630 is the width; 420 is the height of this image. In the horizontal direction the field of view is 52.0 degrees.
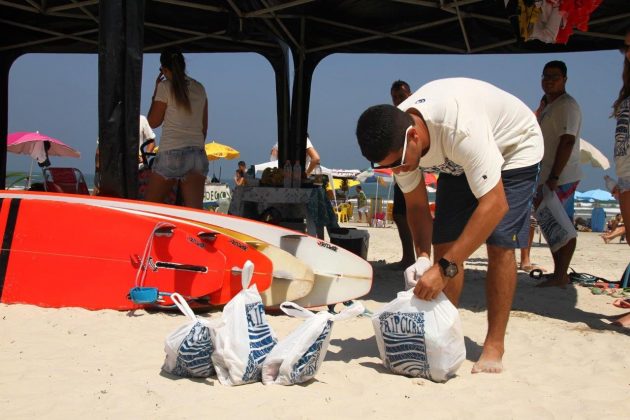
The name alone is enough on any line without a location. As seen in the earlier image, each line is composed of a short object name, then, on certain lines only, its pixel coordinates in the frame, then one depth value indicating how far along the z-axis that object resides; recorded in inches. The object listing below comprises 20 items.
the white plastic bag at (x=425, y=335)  106.2
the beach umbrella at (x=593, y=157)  749.3
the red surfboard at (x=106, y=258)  147.9
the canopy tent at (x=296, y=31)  266.2
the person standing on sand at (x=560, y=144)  210.1
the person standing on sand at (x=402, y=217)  245.0
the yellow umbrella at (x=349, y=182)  1216.5
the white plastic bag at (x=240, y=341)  100.2
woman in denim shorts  198.8
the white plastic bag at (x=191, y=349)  102.2
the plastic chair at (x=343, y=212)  800.3
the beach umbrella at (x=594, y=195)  1118.4
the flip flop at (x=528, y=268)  256.8
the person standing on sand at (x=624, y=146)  157.8
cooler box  230.7
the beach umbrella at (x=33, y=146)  606.4
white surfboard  161.9
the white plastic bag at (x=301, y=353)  100.3
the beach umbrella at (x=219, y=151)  890.7
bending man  97.1
